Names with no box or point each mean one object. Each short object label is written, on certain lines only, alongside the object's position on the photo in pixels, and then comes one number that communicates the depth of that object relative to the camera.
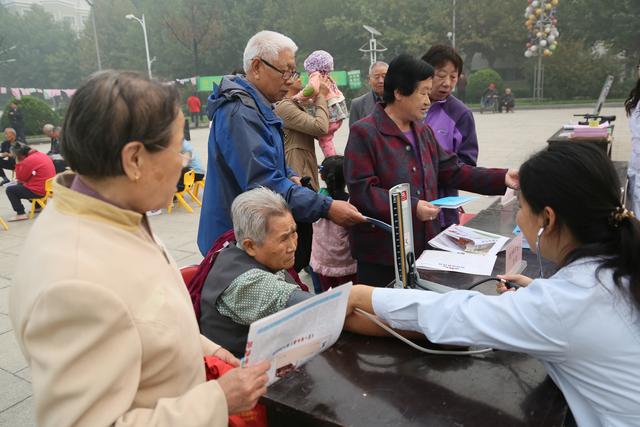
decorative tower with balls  18.62
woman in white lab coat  1.17
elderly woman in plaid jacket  2.47
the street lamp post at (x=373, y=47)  20.70
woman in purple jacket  3.31
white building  83.32
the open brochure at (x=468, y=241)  2.44
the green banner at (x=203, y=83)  31.00
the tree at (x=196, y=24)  42.81
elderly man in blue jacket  2.32
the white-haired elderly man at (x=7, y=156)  10.62
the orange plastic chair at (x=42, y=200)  7.66
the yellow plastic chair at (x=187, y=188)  7.50
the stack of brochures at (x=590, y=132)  5.69
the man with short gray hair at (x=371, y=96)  4.78
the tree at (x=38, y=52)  57.50
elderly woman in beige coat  0.87
